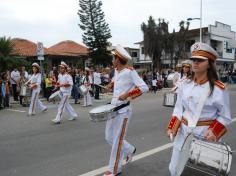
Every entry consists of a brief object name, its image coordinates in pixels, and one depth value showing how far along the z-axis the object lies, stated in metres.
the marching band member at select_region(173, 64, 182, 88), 12.33
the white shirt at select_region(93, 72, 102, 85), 20.00
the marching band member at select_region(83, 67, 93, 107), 16.33
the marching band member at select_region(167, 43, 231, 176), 3.77
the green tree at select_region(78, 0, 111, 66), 46.22
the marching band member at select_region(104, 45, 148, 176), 5.50
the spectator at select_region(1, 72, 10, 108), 15.97
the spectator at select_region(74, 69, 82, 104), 18.09
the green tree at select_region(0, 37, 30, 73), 23.59
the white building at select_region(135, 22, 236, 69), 55.56
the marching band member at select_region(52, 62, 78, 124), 11.20
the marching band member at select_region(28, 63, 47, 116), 13.22
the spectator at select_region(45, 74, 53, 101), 18.98
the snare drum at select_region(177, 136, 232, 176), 3.27
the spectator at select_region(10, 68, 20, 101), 18.20
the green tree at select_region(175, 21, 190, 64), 49.97
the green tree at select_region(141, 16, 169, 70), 50.28
